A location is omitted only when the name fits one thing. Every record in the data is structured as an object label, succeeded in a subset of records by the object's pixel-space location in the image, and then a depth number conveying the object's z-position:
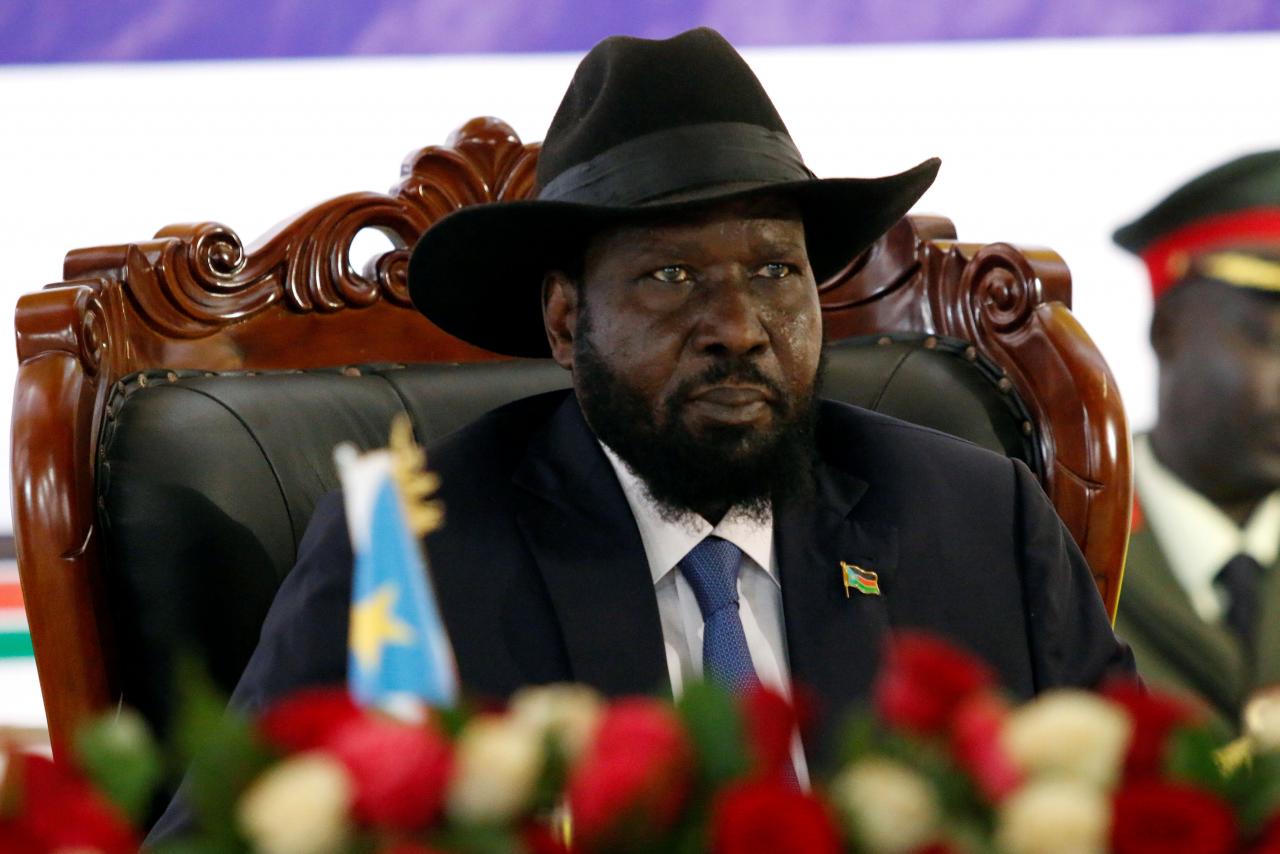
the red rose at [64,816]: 4.33
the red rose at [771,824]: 4.06
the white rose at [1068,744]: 4.35
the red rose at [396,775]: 4.20
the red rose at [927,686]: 4.55
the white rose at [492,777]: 4.30
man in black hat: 6.37
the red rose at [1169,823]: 4.14
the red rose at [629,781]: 4.25
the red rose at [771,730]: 4.50
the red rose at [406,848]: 4.07
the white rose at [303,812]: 4.11
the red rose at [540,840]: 4.40
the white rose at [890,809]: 4.21
